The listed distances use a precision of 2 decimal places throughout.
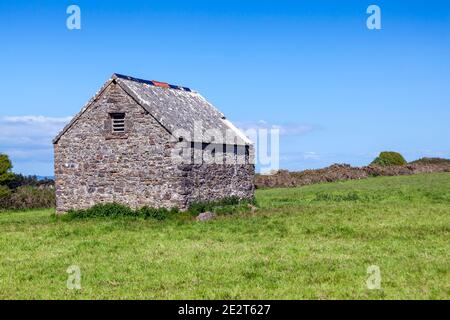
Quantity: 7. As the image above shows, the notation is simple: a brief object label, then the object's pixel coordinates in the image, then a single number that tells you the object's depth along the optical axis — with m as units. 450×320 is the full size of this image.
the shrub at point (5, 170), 42.61
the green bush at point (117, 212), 27.50
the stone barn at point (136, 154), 28.22
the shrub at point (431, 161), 72.88
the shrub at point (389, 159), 71.19
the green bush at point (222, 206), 28.44
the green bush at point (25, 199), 40.35
